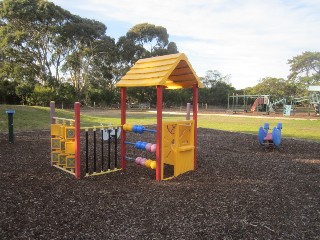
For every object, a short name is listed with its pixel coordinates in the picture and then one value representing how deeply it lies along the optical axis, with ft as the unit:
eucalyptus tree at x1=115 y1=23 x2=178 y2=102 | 167.94
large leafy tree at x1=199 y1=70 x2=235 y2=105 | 190.49
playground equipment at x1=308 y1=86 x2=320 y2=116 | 124.06
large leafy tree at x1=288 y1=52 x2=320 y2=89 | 196.85
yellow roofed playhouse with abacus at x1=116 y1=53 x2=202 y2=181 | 20.25
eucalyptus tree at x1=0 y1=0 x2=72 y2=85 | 123.54
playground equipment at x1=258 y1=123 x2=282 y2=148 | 32.40
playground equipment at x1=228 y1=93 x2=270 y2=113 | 135.64
